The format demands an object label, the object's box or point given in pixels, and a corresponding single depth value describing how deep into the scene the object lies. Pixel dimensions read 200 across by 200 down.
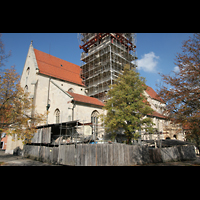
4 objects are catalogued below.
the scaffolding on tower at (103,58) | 28.86
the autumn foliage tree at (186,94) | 8.14
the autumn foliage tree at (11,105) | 12.88
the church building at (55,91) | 21.77
